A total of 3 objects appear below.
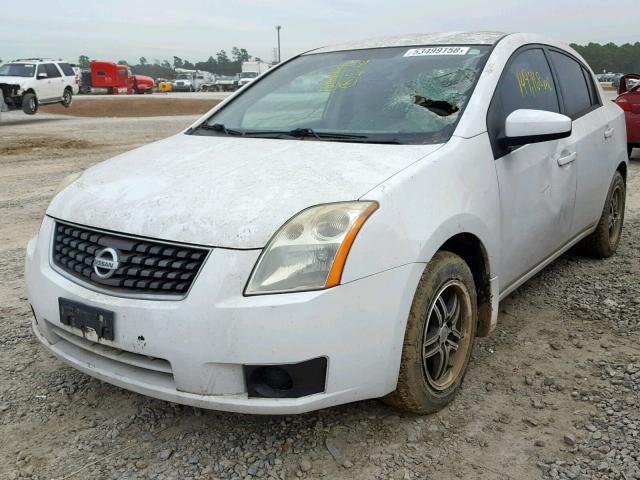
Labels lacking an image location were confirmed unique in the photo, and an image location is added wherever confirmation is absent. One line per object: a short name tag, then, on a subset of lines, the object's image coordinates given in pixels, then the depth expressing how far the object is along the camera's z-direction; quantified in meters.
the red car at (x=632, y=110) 8.90
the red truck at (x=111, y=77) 46.22
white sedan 2.09
